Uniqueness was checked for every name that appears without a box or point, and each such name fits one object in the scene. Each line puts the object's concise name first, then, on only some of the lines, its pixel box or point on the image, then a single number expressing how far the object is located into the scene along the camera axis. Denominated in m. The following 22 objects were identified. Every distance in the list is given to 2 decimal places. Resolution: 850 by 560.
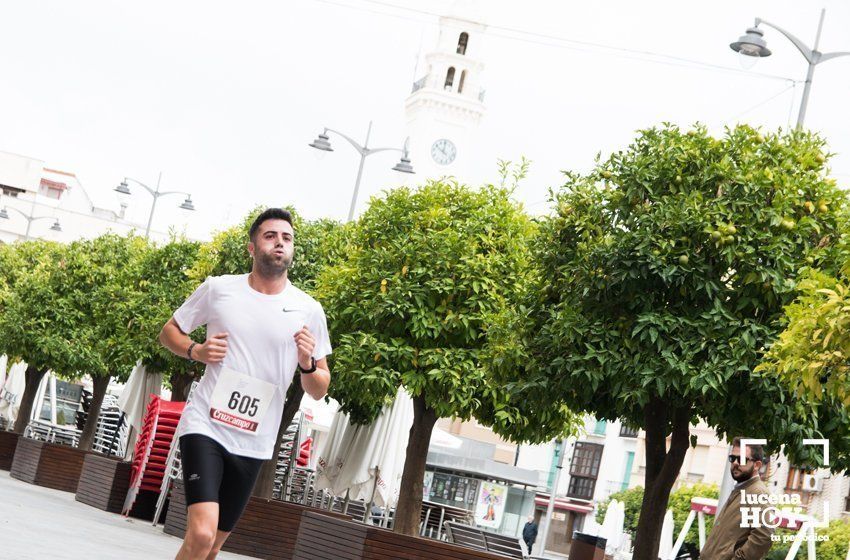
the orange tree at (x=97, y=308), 27.91
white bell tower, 94.62
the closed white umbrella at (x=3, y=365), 38.22
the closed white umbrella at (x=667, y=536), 36.25
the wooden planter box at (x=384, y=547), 14.02
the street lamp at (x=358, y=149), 32.09
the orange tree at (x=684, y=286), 11.05
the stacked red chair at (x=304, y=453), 25.89
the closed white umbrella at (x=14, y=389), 39.81
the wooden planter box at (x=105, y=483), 21.17
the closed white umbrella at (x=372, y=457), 21.38
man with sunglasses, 9.86
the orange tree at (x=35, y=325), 29.78
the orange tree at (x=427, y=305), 15.52
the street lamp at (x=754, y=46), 17.89
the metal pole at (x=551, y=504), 54.33
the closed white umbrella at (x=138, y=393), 27.03
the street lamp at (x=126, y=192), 51.16
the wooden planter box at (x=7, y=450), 30.61
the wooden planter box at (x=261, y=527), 18.11
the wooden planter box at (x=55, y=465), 24.97
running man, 6.19
